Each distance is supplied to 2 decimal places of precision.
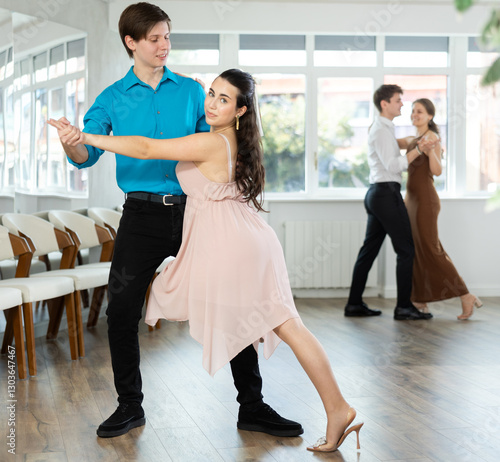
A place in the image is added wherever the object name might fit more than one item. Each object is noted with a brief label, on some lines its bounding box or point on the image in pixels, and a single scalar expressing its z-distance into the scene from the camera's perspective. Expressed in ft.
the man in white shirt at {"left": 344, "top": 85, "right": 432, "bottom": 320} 17.95
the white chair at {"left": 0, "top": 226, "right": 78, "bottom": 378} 12.94
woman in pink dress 8.44
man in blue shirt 9.13
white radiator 22.16
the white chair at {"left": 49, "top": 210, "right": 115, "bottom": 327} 16.92
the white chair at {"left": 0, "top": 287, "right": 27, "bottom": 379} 12.37
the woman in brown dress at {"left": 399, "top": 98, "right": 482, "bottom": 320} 18.30
